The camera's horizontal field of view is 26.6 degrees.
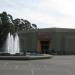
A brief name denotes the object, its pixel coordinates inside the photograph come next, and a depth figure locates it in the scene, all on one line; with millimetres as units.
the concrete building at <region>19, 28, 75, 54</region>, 45714
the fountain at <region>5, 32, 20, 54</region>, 33203
